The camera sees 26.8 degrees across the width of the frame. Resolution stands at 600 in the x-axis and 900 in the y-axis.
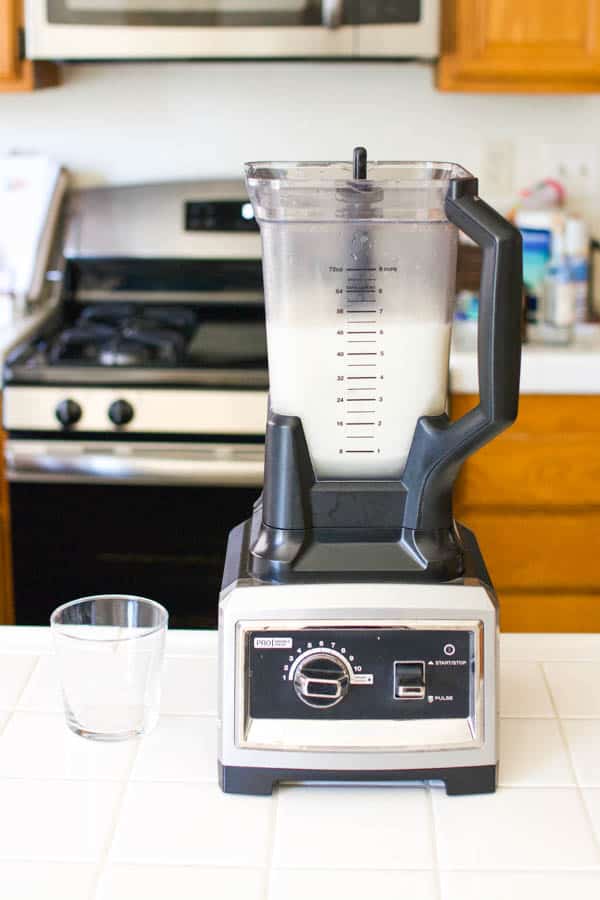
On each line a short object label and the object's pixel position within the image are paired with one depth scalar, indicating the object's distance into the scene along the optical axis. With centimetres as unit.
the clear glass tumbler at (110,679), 109
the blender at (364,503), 104
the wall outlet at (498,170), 298
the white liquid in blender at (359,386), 109
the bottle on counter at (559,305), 263
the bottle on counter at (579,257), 278
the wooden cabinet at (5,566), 257
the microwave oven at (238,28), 257
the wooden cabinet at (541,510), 249
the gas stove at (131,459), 247
